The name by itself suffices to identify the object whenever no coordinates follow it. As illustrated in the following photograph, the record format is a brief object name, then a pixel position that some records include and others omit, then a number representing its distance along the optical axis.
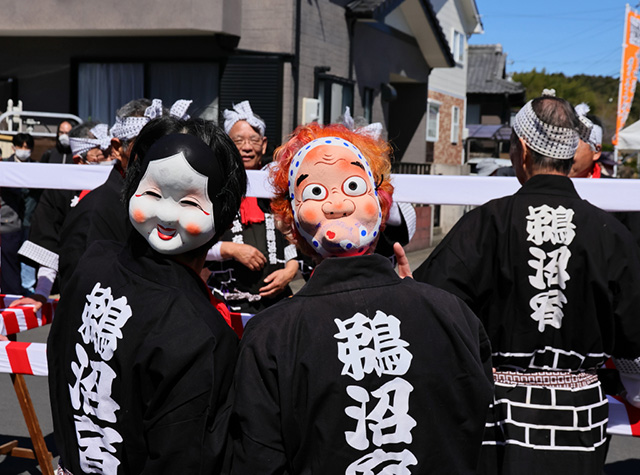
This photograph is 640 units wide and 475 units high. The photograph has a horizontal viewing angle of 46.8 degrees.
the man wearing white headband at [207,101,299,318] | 3.60
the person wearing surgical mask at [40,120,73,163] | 8.57
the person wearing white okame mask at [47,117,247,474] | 1.69
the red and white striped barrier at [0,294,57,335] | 3.67
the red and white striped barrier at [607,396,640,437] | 2.91
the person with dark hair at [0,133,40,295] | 8.03
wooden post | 3.77
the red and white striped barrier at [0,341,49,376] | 3.16
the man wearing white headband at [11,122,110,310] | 4.03
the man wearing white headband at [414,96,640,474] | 2.58
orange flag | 12.37
